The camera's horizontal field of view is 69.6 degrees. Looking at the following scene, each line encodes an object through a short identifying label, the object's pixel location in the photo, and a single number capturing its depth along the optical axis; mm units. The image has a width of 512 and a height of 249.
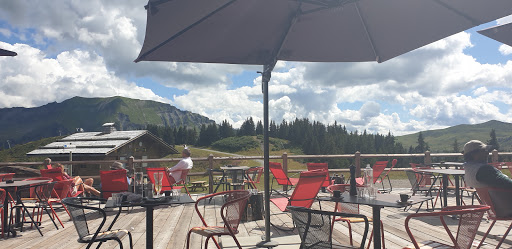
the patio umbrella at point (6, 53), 4372
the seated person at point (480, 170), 3408
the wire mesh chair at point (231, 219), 2961
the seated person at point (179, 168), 6820
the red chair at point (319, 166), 6730
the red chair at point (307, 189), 4059
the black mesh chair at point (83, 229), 2811
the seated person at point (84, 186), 6105
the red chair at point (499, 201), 3426
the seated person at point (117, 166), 6310
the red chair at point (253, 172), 7590
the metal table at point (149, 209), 2953
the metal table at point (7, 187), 4423
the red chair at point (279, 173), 6289
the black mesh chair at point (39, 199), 4695
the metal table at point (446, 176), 5223
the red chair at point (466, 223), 2215
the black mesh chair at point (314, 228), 2307
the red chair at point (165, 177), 6449
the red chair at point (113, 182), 5484
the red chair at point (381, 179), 7826
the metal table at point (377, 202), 2691
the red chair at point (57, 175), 5828
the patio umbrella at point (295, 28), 2881
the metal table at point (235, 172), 7340
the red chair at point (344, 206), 3579
